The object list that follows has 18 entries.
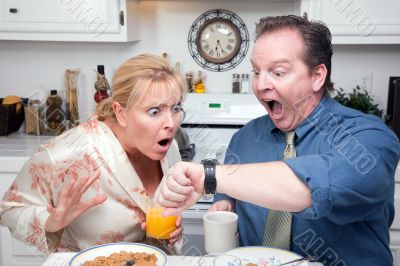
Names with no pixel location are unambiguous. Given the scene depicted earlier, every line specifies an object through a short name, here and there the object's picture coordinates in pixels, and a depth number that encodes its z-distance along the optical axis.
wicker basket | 2.63
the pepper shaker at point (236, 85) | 2.75
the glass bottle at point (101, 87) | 2.69
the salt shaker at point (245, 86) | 2.72
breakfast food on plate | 1.08
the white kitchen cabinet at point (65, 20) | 2.42
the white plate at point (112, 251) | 1.10
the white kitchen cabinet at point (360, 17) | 2.33
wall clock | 2.72
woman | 1.39
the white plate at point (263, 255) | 1.12
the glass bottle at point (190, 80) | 2.76
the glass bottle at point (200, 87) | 2.74
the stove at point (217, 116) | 2.61
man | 0.99
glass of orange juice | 1.31
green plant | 2.50
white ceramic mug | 1.17
